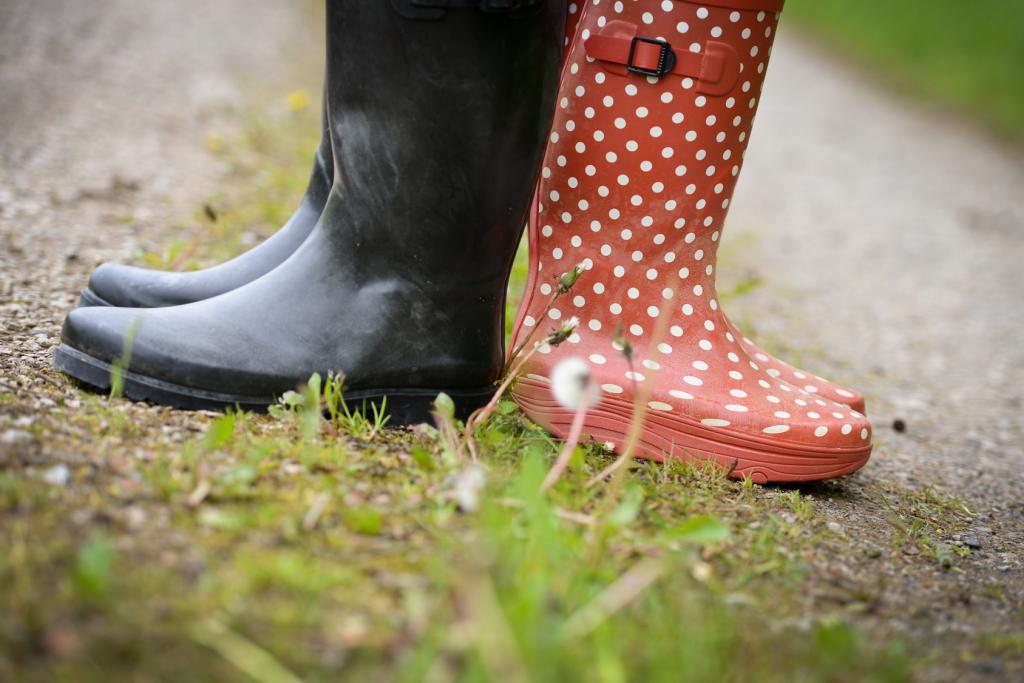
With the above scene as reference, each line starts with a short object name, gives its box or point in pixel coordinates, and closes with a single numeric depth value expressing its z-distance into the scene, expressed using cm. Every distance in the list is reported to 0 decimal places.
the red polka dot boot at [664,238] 253
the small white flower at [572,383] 234
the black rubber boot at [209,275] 260
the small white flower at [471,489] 233
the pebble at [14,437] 236
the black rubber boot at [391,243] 244
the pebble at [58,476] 233
